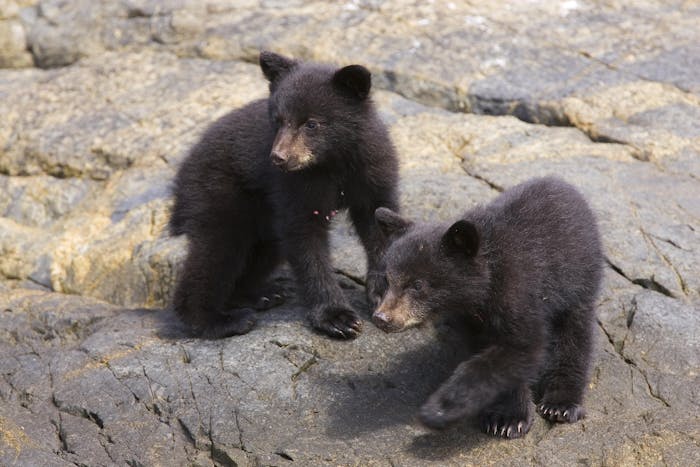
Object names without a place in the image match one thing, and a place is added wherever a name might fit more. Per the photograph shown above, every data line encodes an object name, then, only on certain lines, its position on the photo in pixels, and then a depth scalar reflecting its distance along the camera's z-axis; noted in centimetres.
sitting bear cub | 1367
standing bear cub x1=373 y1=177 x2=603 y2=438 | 1077
